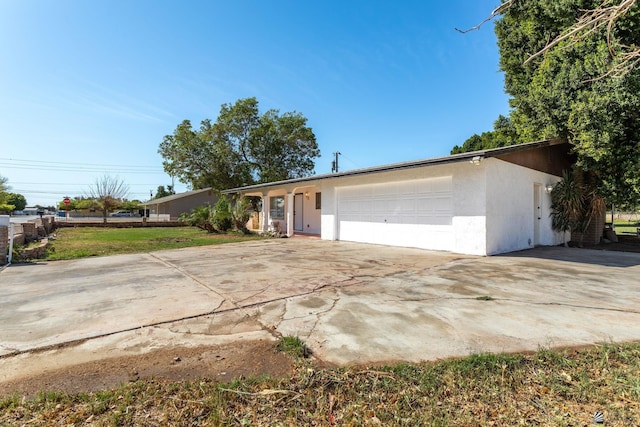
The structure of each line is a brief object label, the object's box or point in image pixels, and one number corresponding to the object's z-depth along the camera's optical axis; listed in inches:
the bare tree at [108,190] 1241.3
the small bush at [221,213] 669.3
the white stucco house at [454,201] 341.4
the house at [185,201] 1552.7
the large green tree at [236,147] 1083.3
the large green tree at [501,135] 679.7
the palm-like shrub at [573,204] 428.5
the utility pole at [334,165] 1232.2
